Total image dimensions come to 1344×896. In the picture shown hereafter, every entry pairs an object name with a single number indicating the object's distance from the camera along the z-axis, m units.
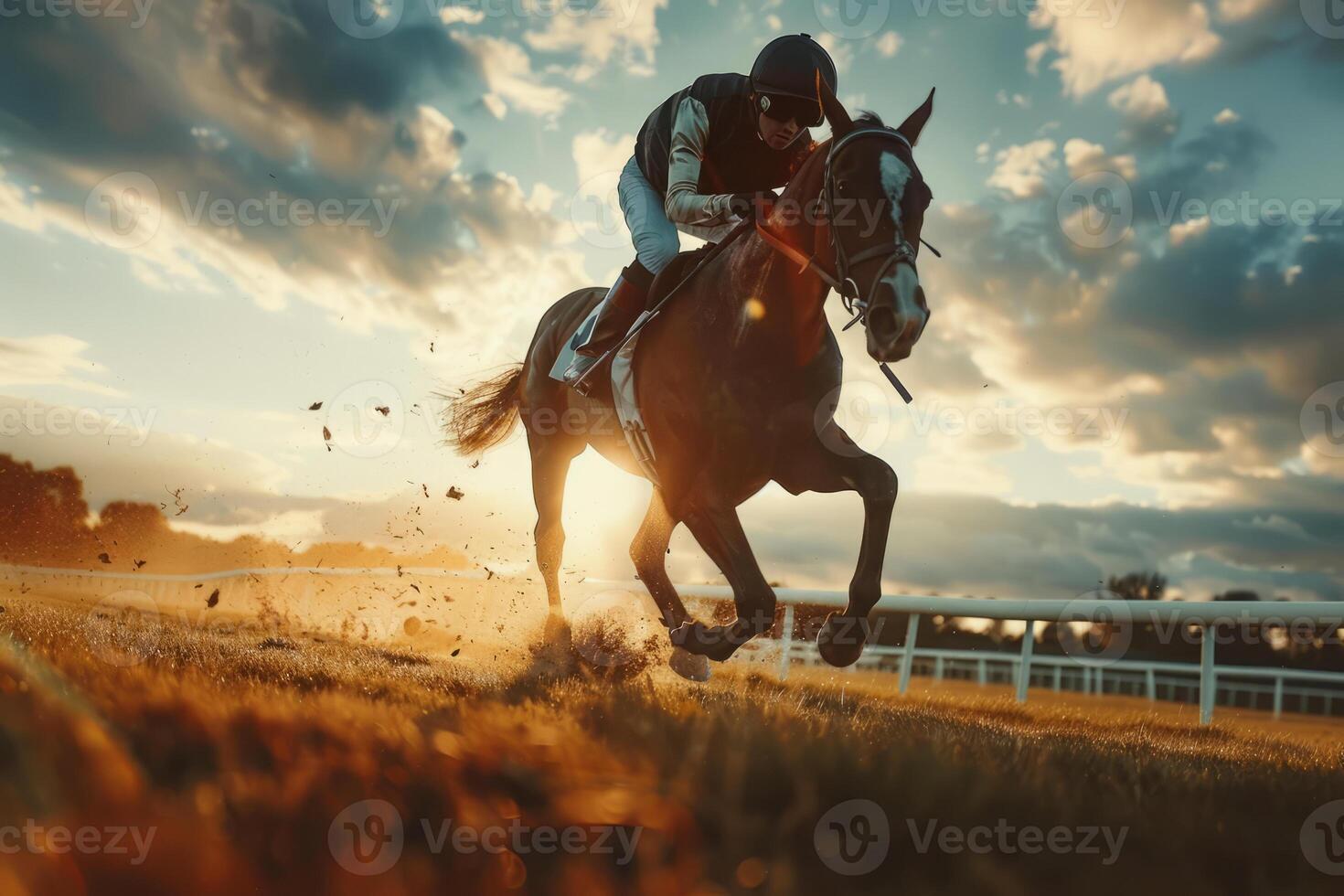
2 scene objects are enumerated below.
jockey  3.91
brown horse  3.36
